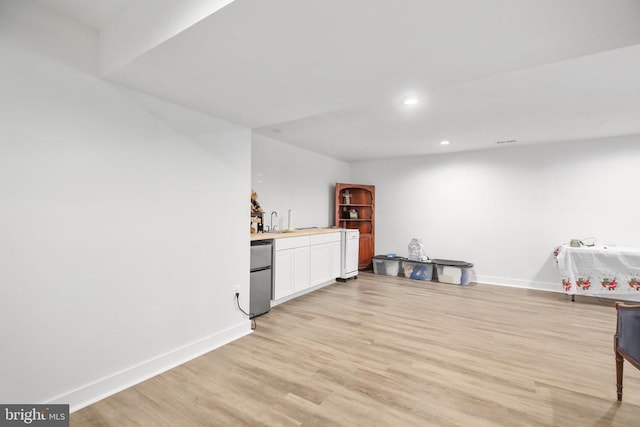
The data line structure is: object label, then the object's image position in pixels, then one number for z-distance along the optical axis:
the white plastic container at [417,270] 5.64
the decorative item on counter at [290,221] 4.98
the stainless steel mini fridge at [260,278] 3.45
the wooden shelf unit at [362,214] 6.45
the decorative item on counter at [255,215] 3.96
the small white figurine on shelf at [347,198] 6.54
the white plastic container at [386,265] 6.01
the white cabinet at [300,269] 4.18
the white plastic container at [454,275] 5.27
